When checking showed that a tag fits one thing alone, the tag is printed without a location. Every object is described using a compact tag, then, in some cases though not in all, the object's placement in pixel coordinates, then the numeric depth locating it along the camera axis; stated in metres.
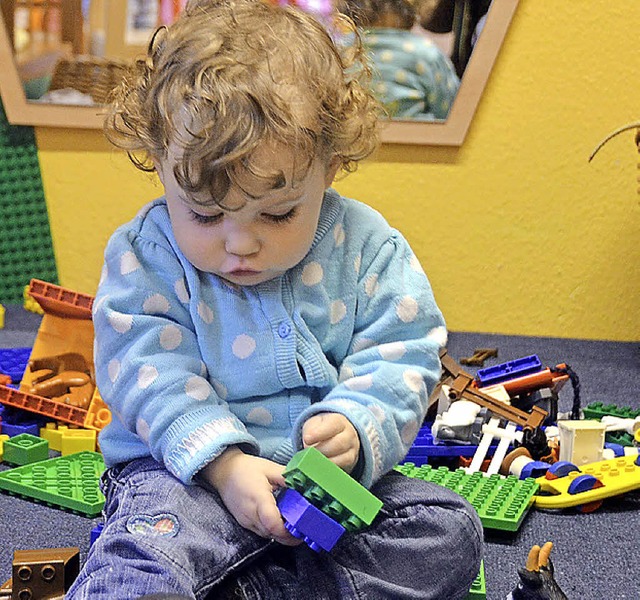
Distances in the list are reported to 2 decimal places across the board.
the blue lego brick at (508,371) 1.28
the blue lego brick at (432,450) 1.12
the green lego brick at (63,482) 0.97
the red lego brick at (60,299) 1.19
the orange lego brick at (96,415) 1.19
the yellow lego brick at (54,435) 1.18
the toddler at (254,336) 0.68
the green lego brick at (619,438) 1.21
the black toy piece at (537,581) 0.72
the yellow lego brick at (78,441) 1.15
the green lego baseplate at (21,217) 1.91
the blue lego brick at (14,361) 1.40
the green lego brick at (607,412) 1.28
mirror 1.80
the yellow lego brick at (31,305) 1.87
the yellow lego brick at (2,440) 1.14
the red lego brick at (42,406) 1.19
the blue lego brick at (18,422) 1.20
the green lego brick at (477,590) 0.79
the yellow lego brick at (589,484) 1.01
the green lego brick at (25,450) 1.11
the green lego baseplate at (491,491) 0.94
